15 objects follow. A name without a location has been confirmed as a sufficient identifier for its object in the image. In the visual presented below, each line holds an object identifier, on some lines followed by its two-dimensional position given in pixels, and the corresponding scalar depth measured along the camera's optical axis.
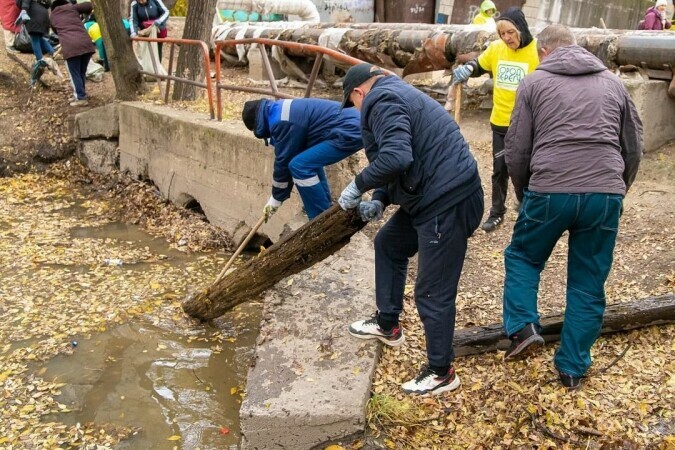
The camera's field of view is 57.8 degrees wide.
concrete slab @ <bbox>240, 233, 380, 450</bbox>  3.12
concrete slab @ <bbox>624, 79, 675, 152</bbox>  6.25
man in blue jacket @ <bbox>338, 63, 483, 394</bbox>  2.95
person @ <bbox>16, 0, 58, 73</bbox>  9.68
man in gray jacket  2.91
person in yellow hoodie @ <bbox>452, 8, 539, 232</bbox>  4.65
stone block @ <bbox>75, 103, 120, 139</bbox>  8.86
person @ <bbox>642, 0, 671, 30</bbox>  12.45
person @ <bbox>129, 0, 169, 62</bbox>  9.49
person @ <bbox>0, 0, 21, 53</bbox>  10.52
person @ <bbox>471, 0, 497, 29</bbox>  9.59
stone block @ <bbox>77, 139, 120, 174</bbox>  8.98
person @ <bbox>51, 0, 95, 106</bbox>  9.17
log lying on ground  3.55
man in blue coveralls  4.76
